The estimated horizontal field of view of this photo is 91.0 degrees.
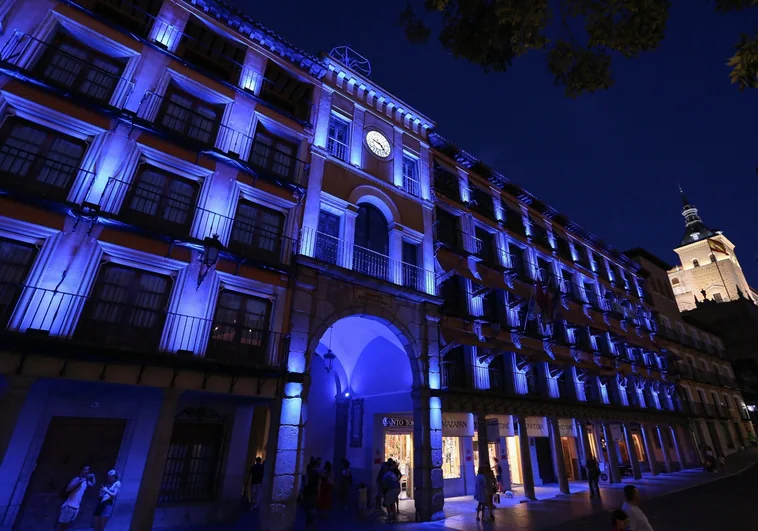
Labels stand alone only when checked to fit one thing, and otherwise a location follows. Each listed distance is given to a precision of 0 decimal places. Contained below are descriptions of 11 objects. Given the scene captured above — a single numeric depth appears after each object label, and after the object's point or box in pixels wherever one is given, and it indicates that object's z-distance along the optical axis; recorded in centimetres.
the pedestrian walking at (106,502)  862
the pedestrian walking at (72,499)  844
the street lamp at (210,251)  1084
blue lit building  966
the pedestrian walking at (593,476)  1653
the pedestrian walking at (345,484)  1500
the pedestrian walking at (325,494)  1348
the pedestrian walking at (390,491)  1311
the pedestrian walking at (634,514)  538
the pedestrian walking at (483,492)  1256
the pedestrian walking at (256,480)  1304
